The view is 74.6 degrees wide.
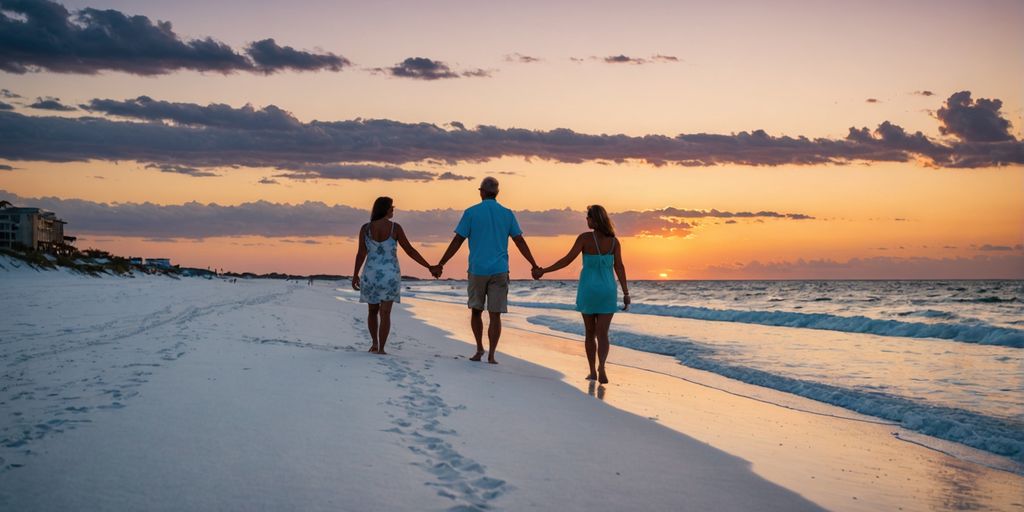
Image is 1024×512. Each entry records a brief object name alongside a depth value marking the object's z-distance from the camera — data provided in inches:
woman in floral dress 365.1
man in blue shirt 367.6
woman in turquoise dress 354.0
